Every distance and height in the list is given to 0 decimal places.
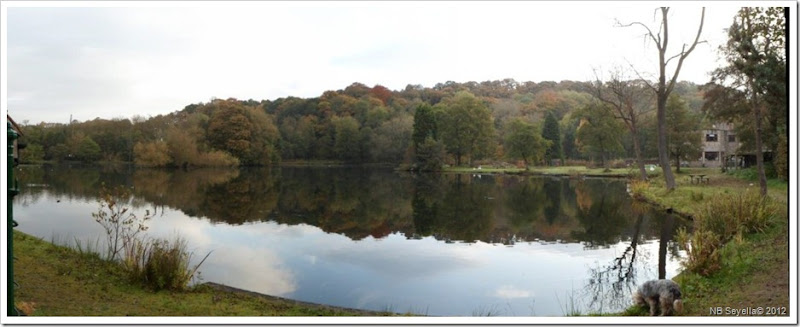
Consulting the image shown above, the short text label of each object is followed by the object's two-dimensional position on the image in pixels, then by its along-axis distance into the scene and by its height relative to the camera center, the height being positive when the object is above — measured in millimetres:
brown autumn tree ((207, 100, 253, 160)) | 51719 +2892
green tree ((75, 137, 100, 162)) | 43062 +707
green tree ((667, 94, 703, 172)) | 30547 +1671
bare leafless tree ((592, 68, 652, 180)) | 22375 +3077
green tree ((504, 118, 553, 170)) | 41125 +1414
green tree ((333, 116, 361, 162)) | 54094 +2138
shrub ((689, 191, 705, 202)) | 14133 -1009
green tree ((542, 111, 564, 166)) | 46781 +2099
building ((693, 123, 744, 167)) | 32656 +988
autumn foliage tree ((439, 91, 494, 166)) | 44250 +2762
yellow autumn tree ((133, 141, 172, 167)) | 45844 +460
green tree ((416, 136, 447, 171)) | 43469 +532
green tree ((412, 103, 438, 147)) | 45562 +3086
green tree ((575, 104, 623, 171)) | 36844 +2053
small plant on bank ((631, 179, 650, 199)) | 19516 -1107
